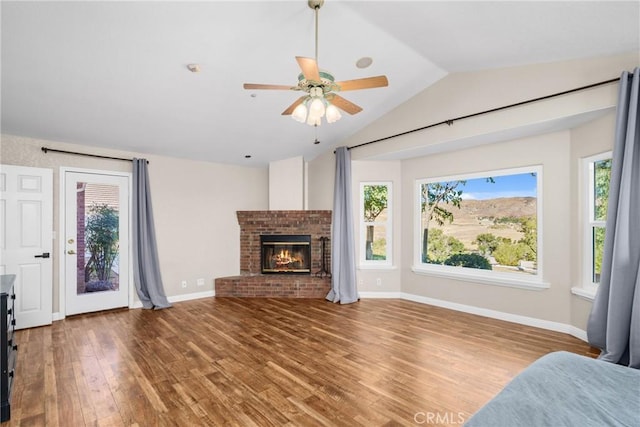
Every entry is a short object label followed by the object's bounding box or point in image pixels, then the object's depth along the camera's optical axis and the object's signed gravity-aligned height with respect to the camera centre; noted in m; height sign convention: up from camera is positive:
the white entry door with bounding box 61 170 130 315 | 4.36 -0.42
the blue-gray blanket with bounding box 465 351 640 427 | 1.10 -0.75
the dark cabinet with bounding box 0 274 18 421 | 2.08 -1.03
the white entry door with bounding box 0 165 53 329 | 3.79 -0.33
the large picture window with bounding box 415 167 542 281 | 4.04 -0.16
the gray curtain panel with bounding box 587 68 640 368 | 2.66 -0.15
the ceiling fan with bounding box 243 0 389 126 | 2.03 +0.87
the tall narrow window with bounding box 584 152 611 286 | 3.35 +0.00
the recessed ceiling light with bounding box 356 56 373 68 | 3.40 +1.71
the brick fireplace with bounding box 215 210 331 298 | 5.50 -0.91
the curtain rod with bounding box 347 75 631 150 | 2.96 +1.23
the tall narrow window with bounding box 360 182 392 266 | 5.39 -0.18
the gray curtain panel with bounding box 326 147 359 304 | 5.12 -0.46
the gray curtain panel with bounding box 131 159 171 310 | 4.73 -0.50
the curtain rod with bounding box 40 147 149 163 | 4.12 +0.84
